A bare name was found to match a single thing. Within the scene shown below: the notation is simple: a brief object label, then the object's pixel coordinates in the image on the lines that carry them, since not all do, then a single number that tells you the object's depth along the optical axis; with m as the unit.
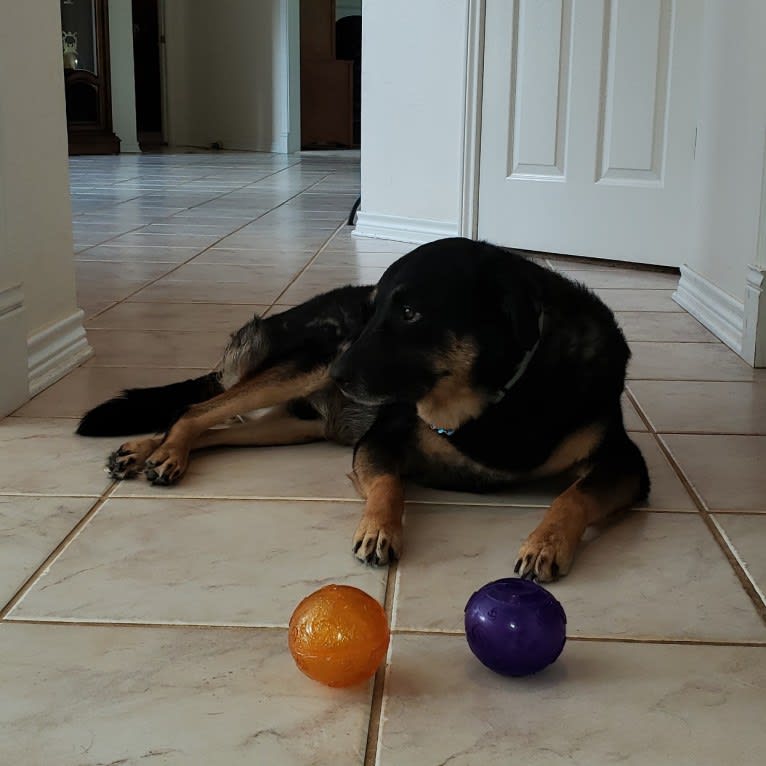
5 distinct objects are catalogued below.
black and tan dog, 1.63
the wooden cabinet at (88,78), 11.41
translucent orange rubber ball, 1.15
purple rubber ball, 1.18
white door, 4.04
